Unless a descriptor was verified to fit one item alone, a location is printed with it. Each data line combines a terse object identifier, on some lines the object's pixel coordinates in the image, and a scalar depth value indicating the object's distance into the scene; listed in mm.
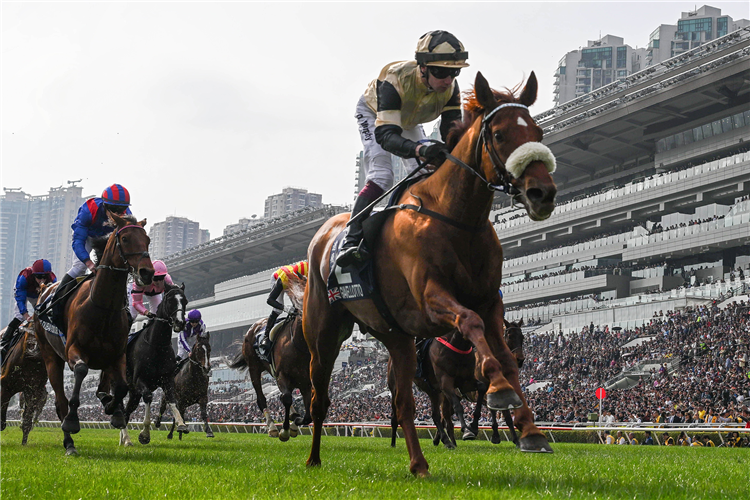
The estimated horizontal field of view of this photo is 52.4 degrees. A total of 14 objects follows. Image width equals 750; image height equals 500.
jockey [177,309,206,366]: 14914
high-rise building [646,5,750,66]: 128500
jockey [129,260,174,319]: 12297
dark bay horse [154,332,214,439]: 15430
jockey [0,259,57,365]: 12148
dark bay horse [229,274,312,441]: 12242
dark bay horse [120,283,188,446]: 11875
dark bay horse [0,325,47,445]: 11250
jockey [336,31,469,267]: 6285
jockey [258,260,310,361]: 12508
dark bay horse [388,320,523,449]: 12141
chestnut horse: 4777
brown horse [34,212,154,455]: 8484
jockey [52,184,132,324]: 9570
